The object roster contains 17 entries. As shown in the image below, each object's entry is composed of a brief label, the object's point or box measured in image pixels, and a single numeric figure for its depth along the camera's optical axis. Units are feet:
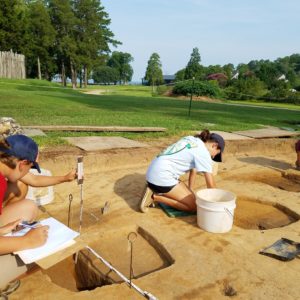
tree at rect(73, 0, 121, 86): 134.62
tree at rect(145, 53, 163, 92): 217.15
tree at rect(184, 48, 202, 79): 154.11
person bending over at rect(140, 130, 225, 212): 12.59
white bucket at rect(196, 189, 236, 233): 11.50
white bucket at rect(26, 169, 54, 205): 13.17
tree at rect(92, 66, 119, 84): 277.44
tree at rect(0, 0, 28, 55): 88.43
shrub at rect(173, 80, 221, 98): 94.81
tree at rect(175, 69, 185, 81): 175.30
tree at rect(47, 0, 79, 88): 127.24
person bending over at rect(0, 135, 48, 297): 7.20
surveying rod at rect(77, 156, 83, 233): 10.32
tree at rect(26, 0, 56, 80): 116.57
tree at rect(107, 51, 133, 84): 296.30
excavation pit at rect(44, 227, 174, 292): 9.65
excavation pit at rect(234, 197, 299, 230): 13.66
